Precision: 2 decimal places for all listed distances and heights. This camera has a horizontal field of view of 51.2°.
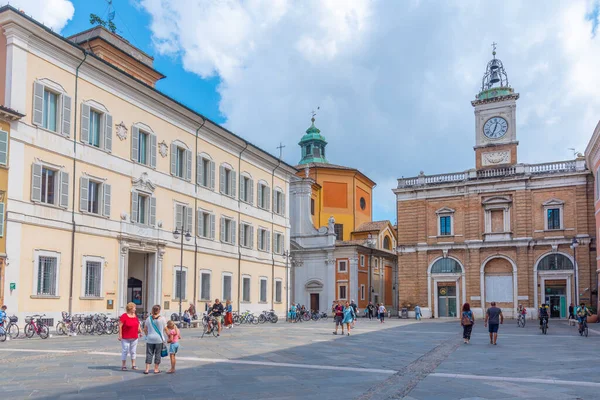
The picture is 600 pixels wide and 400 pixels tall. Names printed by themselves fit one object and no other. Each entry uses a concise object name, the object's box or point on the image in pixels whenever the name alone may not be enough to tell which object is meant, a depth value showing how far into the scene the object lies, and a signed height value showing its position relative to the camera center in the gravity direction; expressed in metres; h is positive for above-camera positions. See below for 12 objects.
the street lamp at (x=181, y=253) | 32.09 +0.63
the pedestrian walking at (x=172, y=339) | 13.23 -1.57
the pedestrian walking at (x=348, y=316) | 27.20 -2.15
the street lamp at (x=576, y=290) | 39.44 -1.57
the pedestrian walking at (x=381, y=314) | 42.12 -3.17
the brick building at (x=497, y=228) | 49.19 +3.22
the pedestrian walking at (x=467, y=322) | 22.83 -1.98
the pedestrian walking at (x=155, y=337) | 13.20 -1.50
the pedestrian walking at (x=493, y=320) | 22.33 -1.87
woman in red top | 13.70 -1.49
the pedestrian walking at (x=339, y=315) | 27.36 -2.11
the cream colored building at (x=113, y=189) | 24.81 +3.83
